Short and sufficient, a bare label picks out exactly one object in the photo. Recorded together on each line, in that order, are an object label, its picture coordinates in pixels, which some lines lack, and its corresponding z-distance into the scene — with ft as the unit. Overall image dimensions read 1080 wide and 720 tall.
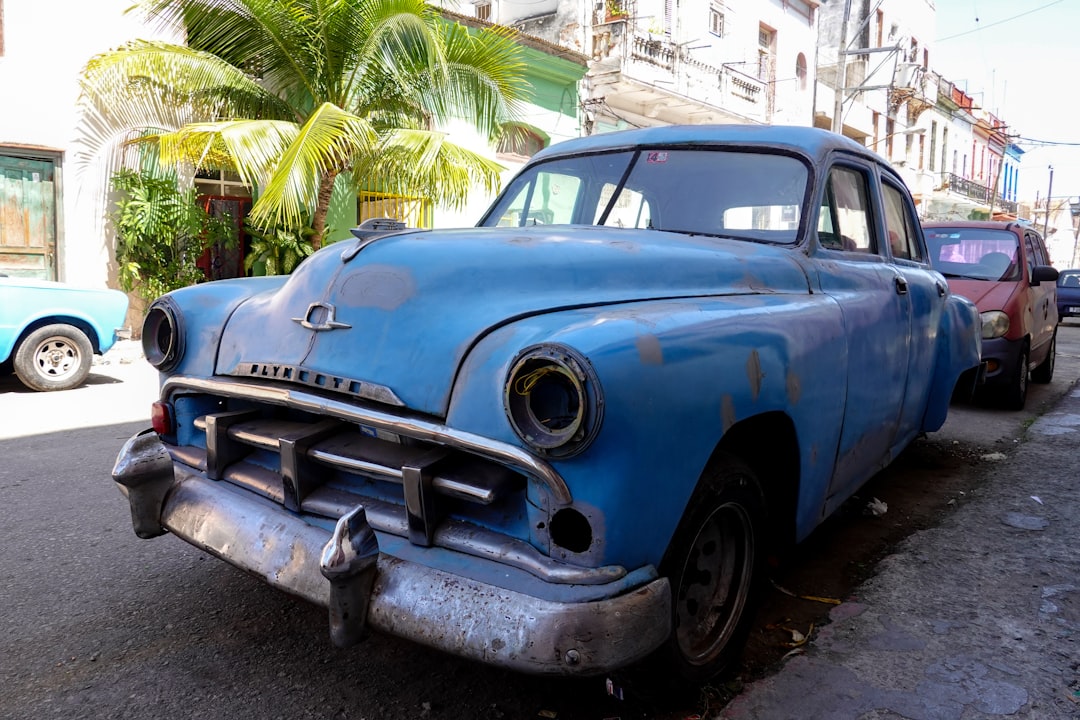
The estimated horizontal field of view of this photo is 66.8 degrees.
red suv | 22.30
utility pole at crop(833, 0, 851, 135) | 62.54
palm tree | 30.19
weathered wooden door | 32.14
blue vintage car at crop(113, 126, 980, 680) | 5.83
